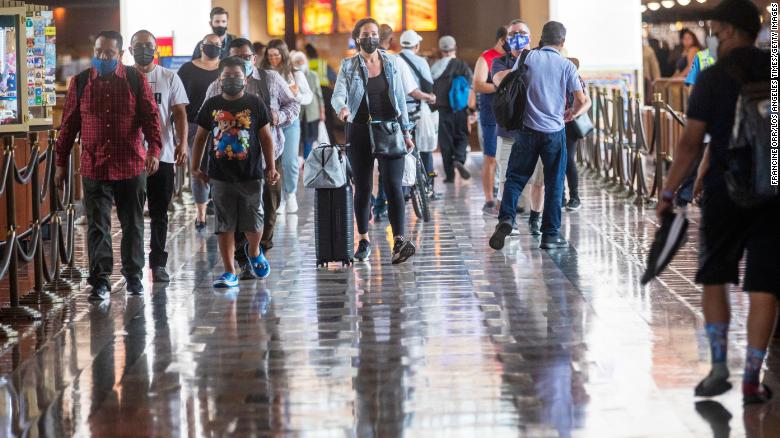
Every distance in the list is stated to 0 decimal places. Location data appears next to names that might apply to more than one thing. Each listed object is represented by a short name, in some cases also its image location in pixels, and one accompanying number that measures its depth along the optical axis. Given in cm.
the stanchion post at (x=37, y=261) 1780
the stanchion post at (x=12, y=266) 1681
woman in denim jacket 2009
